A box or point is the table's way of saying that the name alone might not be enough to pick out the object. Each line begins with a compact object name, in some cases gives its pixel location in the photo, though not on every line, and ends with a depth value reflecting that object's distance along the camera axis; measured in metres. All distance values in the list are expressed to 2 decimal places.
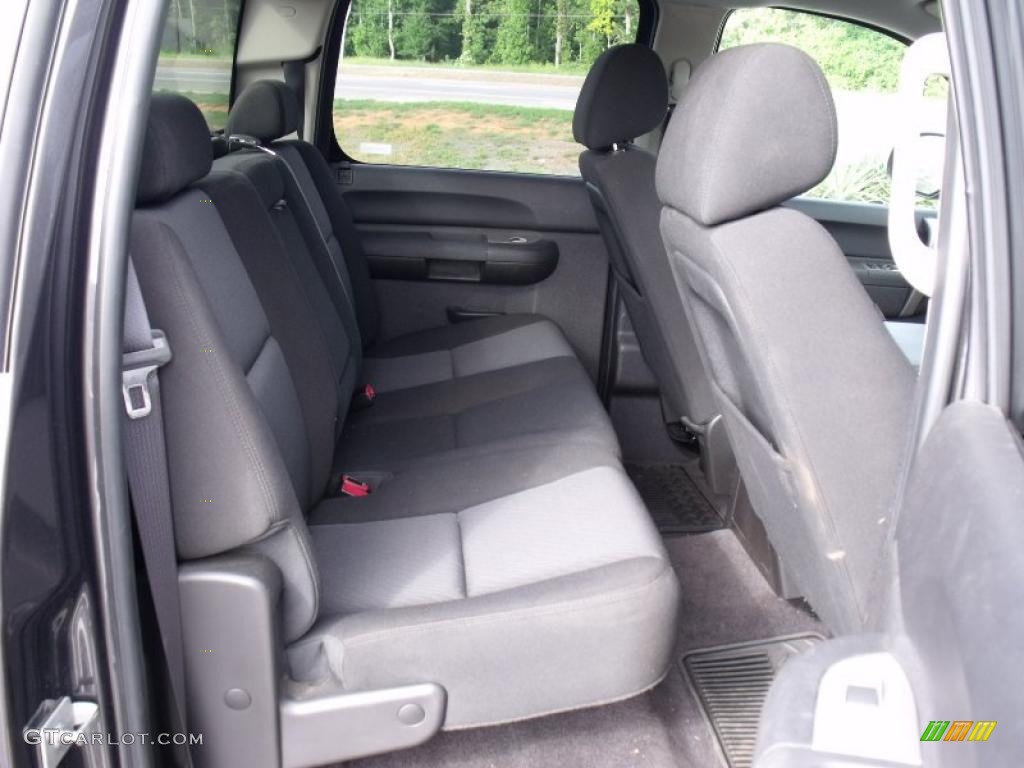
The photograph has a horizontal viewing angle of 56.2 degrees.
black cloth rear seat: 1.14
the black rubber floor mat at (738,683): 1.51
